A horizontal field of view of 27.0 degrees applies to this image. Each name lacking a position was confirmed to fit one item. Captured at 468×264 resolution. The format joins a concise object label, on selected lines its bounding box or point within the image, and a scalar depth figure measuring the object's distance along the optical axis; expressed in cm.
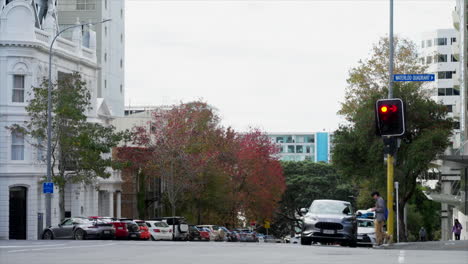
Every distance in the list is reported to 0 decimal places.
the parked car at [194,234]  6314
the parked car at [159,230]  5803
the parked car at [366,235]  4003
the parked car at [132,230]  5213
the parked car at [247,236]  7426
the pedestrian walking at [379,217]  2861
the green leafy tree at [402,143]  4856
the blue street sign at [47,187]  5081
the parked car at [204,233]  6347
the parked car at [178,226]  6061
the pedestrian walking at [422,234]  7740
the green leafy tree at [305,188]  10375
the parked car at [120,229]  5097
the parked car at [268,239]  9035
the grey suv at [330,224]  3095
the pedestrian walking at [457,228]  6017
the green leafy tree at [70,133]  5400
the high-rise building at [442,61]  13150
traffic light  2534
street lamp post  5119
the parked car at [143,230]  5464
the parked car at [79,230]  4519
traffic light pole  2787
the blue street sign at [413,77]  2767
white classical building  5897
